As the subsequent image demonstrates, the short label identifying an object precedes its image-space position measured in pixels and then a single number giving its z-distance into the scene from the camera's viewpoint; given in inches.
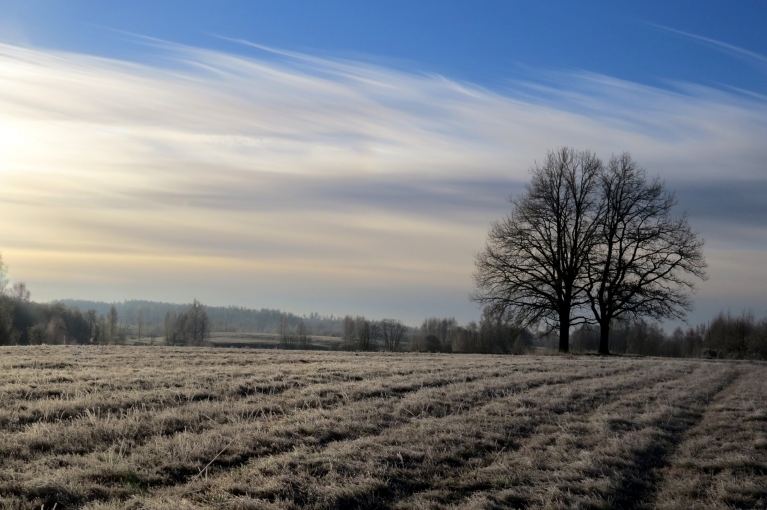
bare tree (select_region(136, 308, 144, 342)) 5568.4
